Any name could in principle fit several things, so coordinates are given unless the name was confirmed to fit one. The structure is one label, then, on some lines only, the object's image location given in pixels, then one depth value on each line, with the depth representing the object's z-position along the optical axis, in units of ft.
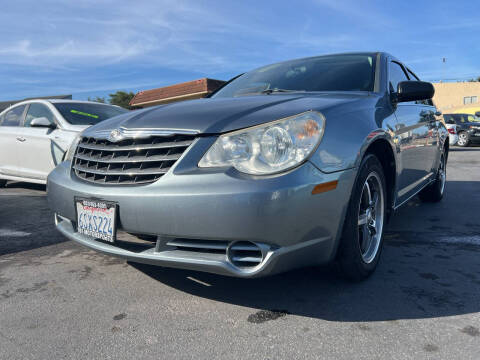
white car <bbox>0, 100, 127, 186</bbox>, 17.99
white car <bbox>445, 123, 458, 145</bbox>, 50.37
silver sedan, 6.20
